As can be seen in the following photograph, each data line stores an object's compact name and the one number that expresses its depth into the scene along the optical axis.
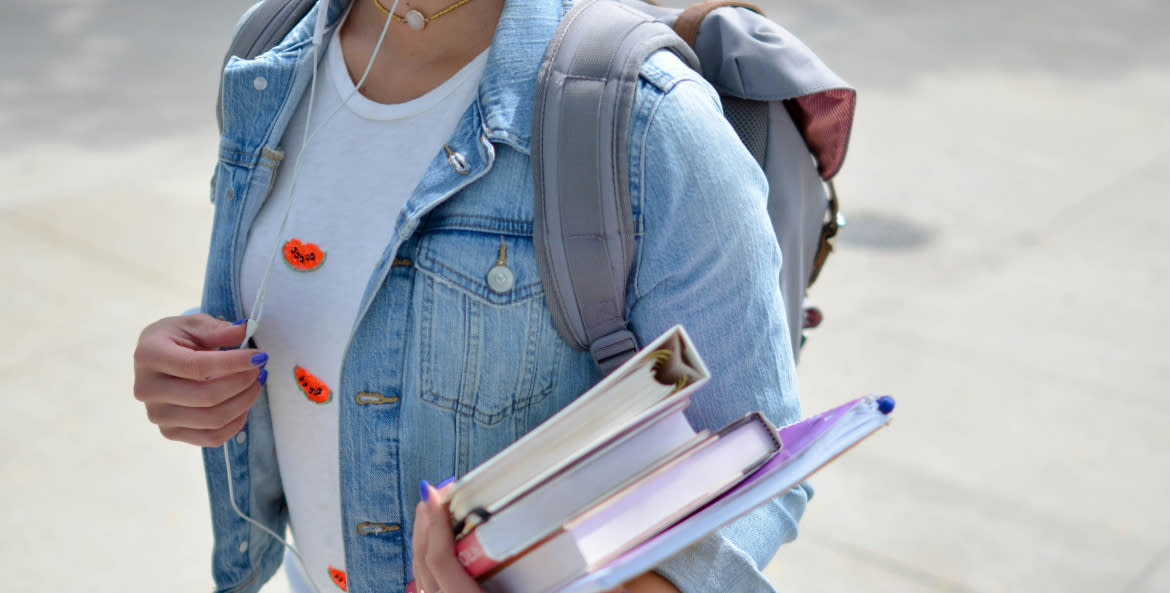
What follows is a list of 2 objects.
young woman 1.06
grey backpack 1.06
